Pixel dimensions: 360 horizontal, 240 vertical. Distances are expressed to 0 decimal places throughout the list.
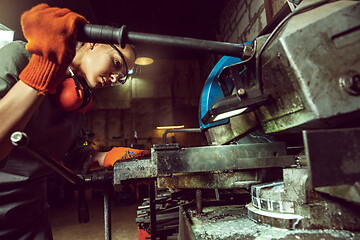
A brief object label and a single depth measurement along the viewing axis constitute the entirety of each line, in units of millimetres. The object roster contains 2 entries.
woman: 718
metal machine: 572
